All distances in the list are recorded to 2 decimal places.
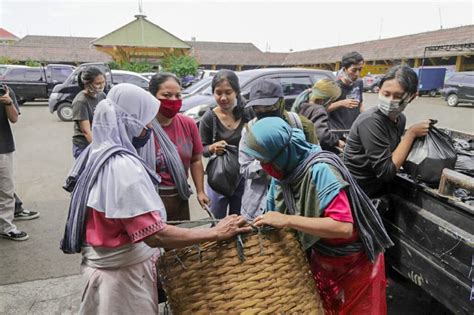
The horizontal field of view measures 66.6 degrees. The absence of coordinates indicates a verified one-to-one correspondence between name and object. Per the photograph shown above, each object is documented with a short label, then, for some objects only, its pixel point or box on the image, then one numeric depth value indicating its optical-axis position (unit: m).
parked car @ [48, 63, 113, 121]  12.02
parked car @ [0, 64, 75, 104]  16.41
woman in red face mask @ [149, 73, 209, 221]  2.28
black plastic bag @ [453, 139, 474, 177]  2.17
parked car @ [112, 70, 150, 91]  14.55
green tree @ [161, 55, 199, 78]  24.91
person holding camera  3.70
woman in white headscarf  1.37
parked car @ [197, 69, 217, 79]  21.27
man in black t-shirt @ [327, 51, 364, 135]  3.73
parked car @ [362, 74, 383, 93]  25.45
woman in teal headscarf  1.43
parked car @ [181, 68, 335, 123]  7.07
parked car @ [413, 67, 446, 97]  23.34
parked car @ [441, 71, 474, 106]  18.25
